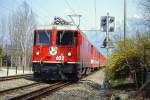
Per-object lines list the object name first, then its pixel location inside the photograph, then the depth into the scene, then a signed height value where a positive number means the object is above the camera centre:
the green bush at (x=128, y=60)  17.80 +0.07
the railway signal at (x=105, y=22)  17.77 +1.83
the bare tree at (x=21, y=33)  71.71 +5.73
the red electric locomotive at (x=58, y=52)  21.83 +0.55
